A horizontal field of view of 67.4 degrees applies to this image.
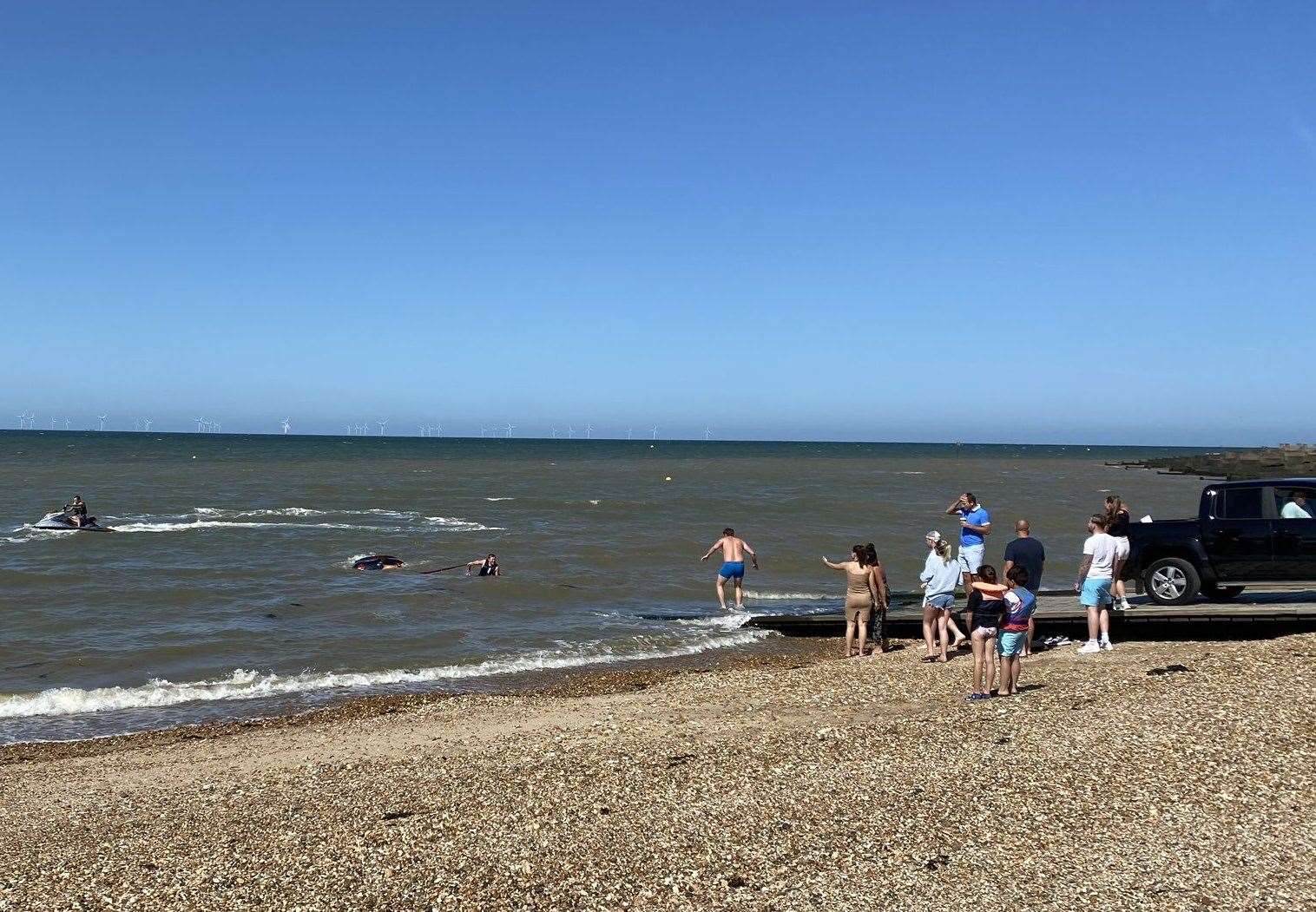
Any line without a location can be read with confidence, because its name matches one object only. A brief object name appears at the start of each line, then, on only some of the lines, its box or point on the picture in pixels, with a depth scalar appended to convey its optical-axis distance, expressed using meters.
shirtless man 20.52
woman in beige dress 14.73
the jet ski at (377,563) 25.73
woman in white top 13.76
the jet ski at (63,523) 34.06
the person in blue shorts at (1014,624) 10.78
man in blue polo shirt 14.95
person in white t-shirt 13.43
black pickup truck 13.86
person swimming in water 24.58
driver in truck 13.80
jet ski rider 34.16
